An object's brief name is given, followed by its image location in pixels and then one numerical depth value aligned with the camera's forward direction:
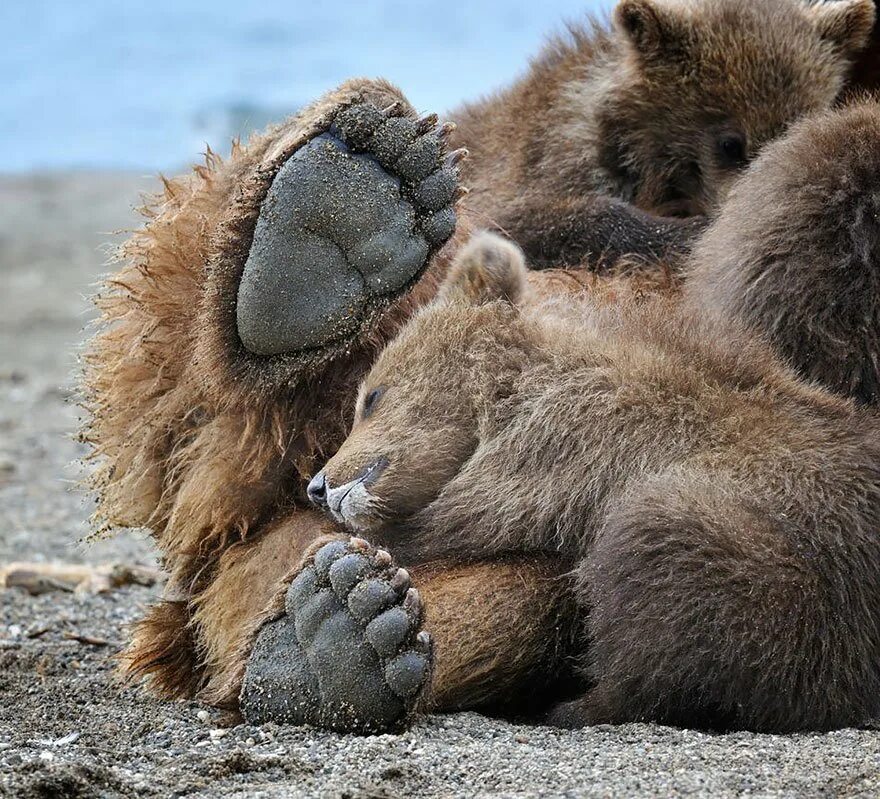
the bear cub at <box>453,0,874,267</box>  11.76
